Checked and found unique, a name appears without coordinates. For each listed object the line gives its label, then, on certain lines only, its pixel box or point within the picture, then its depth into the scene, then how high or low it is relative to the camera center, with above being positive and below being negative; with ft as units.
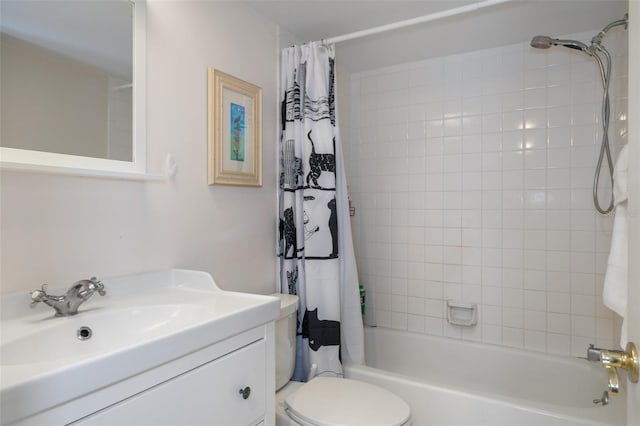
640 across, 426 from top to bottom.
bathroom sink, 1.92 -0.94
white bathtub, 4.79 -2.89
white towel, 4.11 -0.55
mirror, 3.18 +1.20
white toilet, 4.21 -2.38
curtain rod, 5.19 +2.87
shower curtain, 6.17 -0.03
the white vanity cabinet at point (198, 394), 2.17 -1.32
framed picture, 5.23 +1.19
